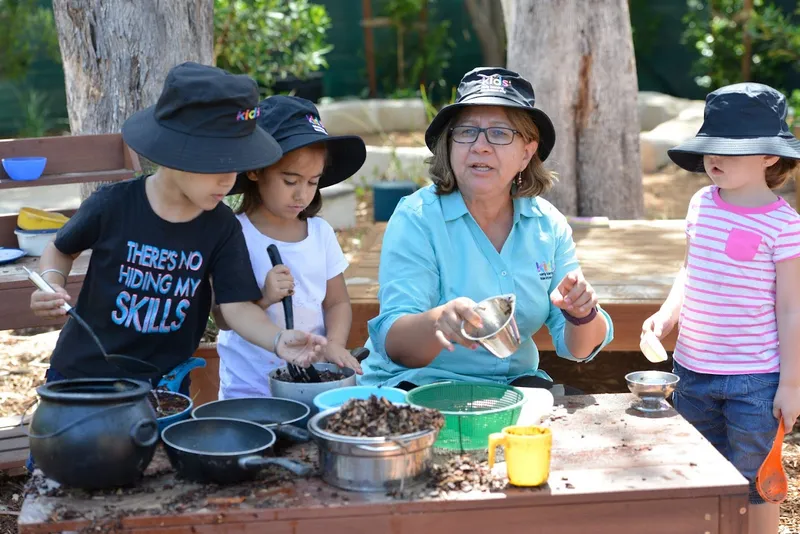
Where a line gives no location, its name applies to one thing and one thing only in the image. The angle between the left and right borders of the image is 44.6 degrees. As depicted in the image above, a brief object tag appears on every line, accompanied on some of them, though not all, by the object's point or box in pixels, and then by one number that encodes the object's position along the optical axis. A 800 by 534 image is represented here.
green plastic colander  2.21
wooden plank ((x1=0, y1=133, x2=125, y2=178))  4.06
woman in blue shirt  2.88
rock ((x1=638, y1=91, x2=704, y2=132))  11.29
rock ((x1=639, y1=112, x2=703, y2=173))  9.78
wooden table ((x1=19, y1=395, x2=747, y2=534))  1.94
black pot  1.94
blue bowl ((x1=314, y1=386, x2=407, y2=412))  2.31
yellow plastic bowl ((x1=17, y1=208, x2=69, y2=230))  3.93
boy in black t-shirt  2.48
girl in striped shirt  2.83
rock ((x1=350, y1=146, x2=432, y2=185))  8.03
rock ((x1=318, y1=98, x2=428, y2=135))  11.50
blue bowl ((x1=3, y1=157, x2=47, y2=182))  4.00
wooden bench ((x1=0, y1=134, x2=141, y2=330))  4.03
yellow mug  1.99
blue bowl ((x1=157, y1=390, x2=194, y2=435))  2.23
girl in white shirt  2.94
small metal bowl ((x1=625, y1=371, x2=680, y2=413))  2.55
